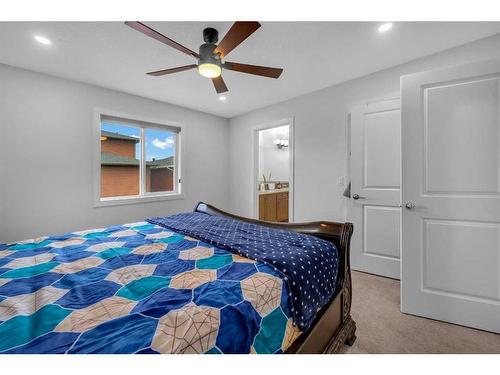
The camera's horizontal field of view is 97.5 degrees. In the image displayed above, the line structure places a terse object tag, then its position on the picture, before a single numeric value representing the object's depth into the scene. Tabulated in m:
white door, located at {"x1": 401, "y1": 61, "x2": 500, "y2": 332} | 1.59
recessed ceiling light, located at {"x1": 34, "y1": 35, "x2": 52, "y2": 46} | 1.88
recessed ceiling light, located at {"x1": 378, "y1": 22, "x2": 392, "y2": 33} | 1.75
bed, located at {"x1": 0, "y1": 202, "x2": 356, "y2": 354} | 0.65
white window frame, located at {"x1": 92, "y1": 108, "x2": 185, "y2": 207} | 2.88
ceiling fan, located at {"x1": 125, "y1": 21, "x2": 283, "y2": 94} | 1.36
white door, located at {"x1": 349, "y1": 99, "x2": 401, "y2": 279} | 2.46
